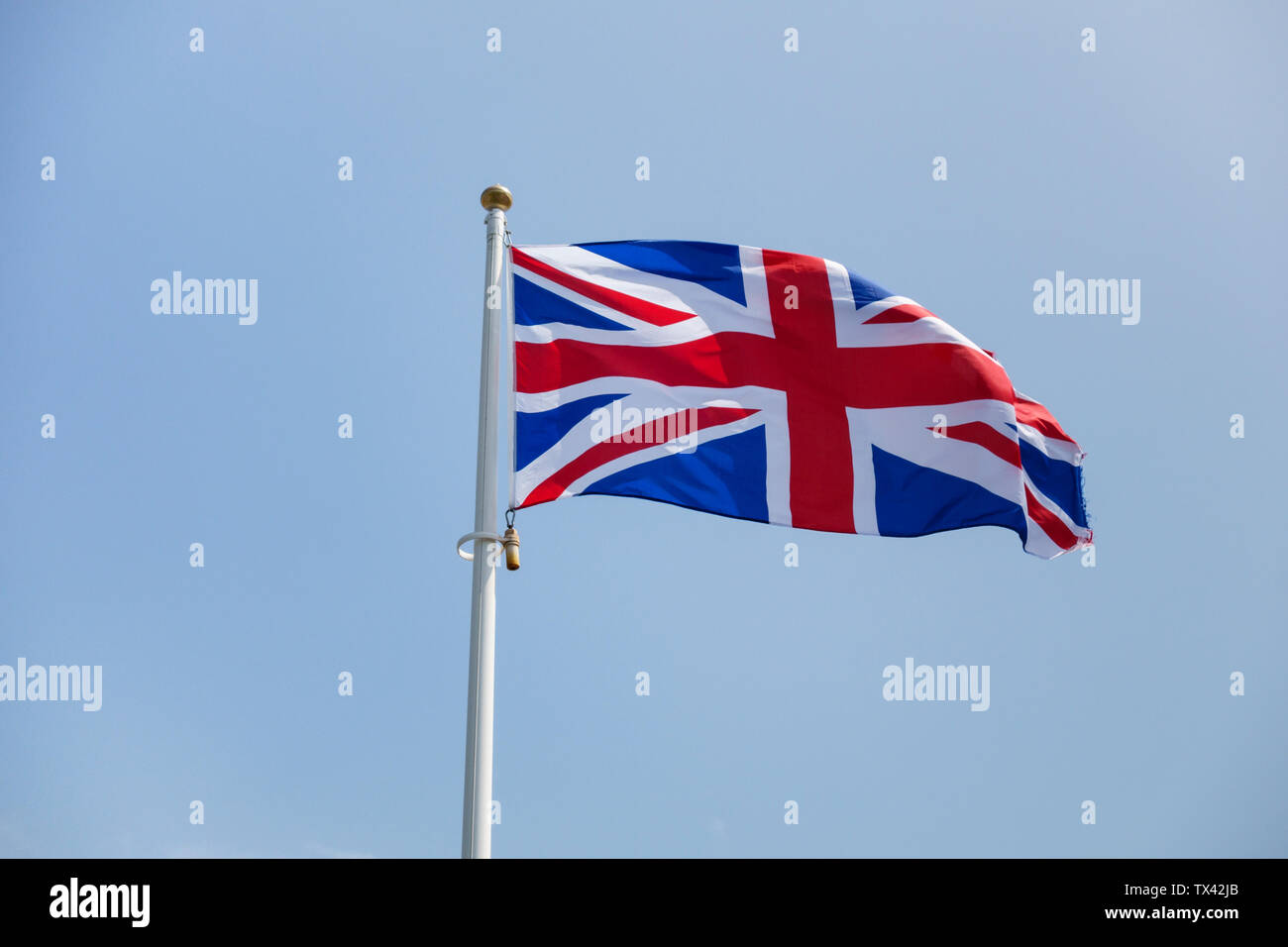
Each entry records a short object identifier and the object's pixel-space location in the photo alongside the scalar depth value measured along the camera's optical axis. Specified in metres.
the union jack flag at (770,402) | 13.40
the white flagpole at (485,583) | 10.77
